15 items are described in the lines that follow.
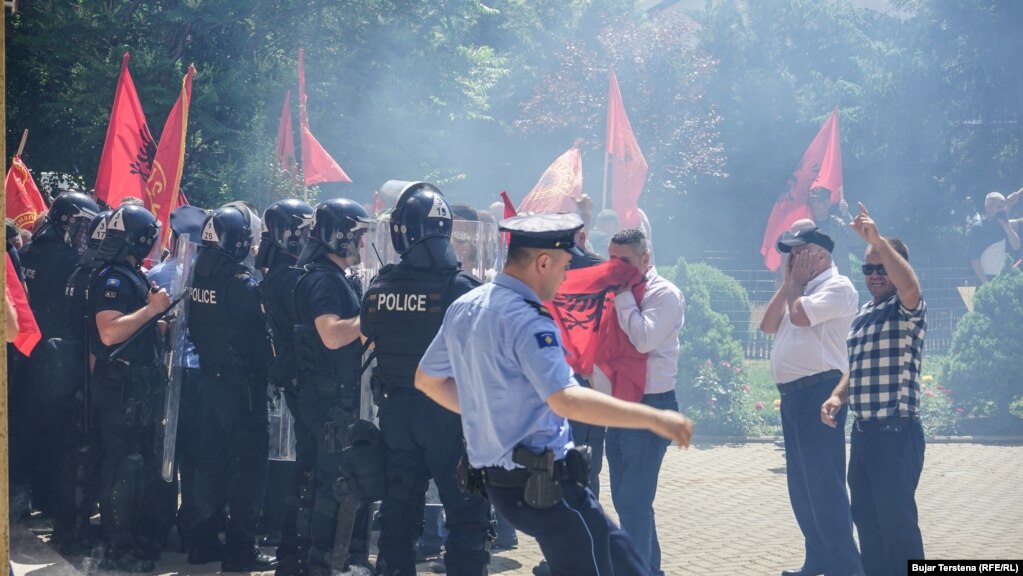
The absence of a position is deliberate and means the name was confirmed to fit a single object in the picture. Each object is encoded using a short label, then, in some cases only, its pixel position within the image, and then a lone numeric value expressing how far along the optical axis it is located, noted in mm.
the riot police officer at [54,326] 8016
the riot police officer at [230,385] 7023
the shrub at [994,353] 12695
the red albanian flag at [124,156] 10375
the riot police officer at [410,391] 5723
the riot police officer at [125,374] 7000
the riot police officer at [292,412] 6512
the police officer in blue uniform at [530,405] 4145
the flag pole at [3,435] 3867
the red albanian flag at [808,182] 12242
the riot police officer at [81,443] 7434
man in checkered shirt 6012
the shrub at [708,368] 12625
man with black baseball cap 6539
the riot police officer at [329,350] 6195
